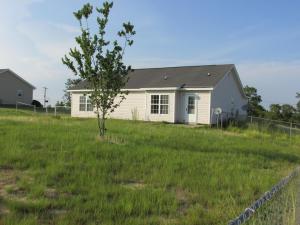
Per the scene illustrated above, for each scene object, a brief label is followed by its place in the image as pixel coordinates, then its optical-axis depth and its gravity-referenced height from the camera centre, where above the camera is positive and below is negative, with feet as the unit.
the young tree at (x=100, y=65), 28.11 +5.29
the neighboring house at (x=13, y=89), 98.83 +9.01
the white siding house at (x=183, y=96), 55.94 +4.43
